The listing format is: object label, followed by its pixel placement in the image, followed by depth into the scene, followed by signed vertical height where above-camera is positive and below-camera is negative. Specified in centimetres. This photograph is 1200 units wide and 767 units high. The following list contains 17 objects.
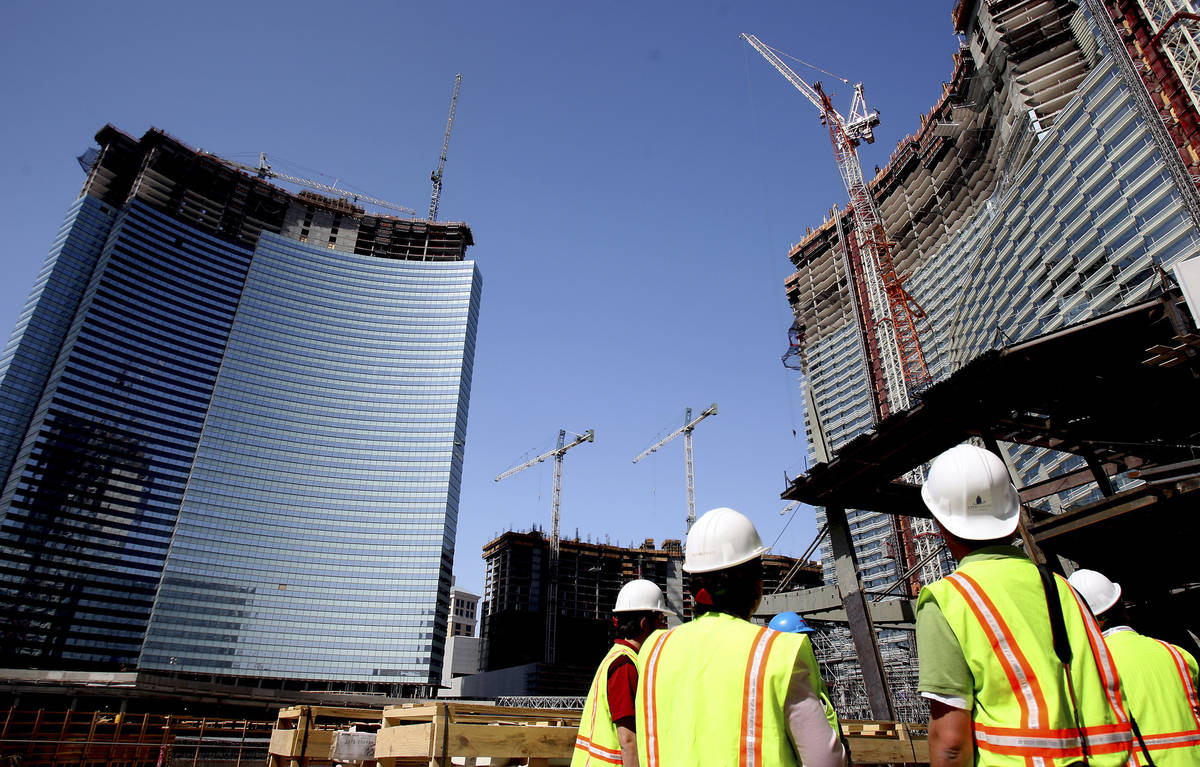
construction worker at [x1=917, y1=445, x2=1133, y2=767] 207 +1
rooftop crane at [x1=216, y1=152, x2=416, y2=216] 13338 +10086
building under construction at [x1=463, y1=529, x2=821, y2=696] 11619 +1380
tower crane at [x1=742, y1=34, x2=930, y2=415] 7538 +4492
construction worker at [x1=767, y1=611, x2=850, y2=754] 499 +37
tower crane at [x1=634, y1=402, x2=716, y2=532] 11212 +4085
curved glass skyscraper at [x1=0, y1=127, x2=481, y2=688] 10125 +3624
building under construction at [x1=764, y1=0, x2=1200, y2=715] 4581 +4173
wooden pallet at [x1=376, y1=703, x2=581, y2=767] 411 -45
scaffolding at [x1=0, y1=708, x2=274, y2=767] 1586 -225
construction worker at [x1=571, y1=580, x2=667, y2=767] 300 -15
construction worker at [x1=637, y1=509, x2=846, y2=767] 210 -3
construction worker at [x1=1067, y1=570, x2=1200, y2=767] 307 -8
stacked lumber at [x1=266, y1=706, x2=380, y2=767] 539 -58
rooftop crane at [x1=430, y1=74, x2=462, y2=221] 15325 +11410
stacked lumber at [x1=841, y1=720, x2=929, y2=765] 556 -61
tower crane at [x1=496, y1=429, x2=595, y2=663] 11438 +2461
